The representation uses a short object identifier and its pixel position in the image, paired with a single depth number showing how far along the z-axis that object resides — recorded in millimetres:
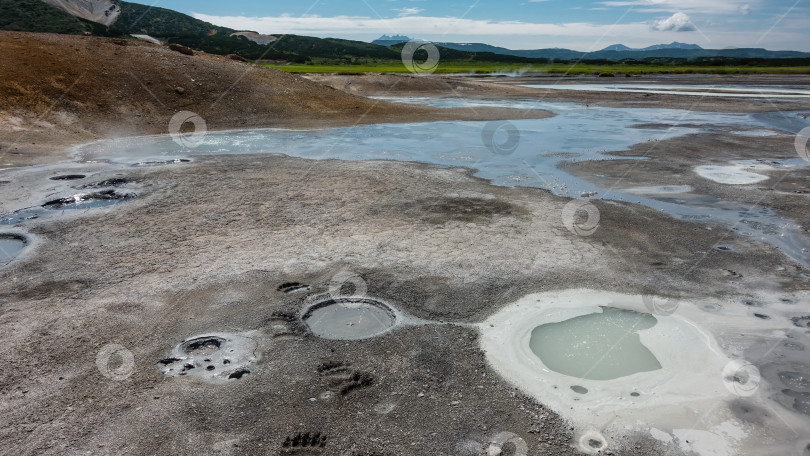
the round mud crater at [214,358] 5508
